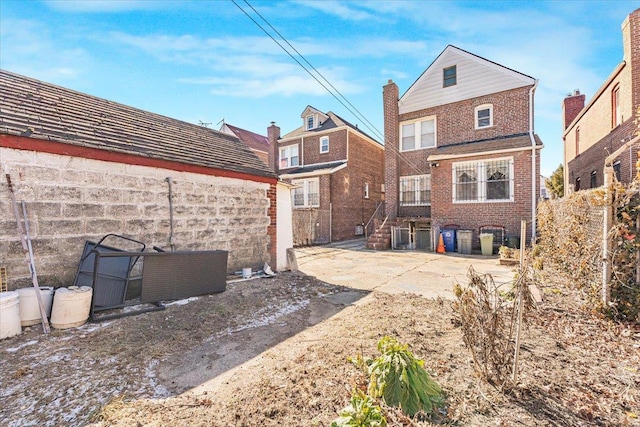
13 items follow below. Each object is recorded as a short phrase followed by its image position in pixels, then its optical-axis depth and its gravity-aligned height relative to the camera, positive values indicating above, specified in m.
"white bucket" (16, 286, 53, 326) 4.25 -1.37
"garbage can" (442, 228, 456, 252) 13.29 -1.29
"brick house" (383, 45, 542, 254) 12.80 +3.05
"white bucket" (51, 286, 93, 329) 4.27 -1.40
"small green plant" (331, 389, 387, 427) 1.90 -1.38
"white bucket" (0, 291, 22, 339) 3.89 -1.36
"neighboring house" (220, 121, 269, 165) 29.28 +8.16
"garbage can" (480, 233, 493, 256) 12.14 -1.32
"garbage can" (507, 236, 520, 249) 11.91 -1.26
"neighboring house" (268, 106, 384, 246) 18.09 +2.81
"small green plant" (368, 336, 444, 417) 2.29 -1.43
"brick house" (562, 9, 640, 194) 10.67 +4.42
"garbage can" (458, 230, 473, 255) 12.80 -1.29
